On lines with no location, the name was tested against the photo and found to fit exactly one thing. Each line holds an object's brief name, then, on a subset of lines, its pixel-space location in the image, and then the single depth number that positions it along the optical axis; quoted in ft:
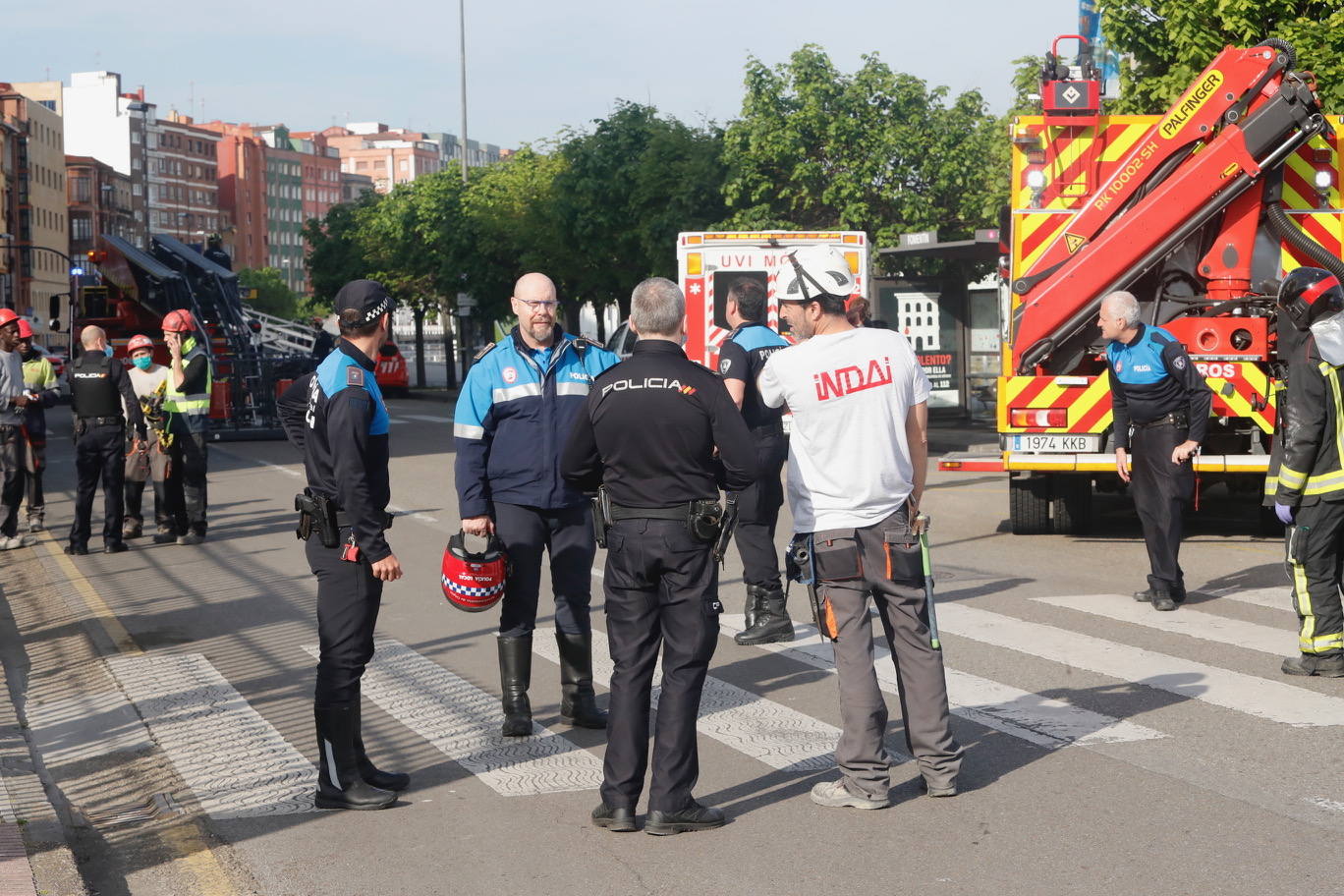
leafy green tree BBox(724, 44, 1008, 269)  102.01
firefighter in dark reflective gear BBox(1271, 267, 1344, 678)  25.05
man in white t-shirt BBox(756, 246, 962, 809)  19.27
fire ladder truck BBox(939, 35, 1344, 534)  40.14
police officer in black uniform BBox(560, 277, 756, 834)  18.45
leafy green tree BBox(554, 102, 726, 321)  117.91
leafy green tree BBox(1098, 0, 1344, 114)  57.11
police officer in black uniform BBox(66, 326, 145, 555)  45.03
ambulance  67.41
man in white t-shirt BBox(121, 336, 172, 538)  46.29
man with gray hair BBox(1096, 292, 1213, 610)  32.01
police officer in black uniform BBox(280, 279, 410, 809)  19.16
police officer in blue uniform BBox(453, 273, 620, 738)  22.48
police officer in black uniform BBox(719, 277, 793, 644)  28.37
